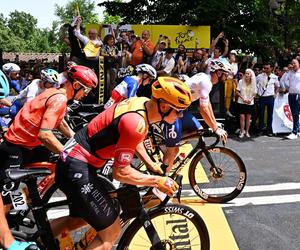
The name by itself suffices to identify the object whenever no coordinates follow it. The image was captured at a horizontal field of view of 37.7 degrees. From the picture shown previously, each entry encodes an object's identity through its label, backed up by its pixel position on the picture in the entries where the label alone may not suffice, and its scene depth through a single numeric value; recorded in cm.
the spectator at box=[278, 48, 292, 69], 1444
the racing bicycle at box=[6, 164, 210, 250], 347
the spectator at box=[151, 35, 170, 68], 1153
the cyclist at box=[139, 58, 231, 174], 584
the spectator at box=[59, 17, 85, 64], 1045
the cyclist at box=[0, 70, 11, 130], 411
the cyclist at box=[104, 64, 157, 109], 721
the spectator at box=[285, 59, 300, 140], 1109
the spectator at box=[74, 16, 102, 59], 1041
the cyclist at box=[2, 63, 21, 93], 1123
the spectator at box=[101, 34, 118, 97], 1051
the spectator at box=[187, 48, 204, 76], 1160
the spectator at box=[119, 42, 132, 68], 1104
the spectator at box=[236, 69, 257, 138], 1089
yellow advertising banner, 1639
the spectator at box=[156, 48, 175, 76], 1144
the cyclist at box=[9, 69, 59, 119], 810
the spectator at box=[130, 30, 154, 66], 1152
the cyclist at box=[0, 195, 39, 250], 285
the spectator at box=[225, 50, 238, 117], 1141
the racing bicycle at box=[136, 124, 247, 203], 593
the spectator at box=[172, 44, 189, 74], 1183
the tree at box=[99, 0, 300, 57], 2167
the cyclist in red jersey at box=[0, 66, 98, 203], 425
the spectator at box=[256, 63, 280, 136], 1130
